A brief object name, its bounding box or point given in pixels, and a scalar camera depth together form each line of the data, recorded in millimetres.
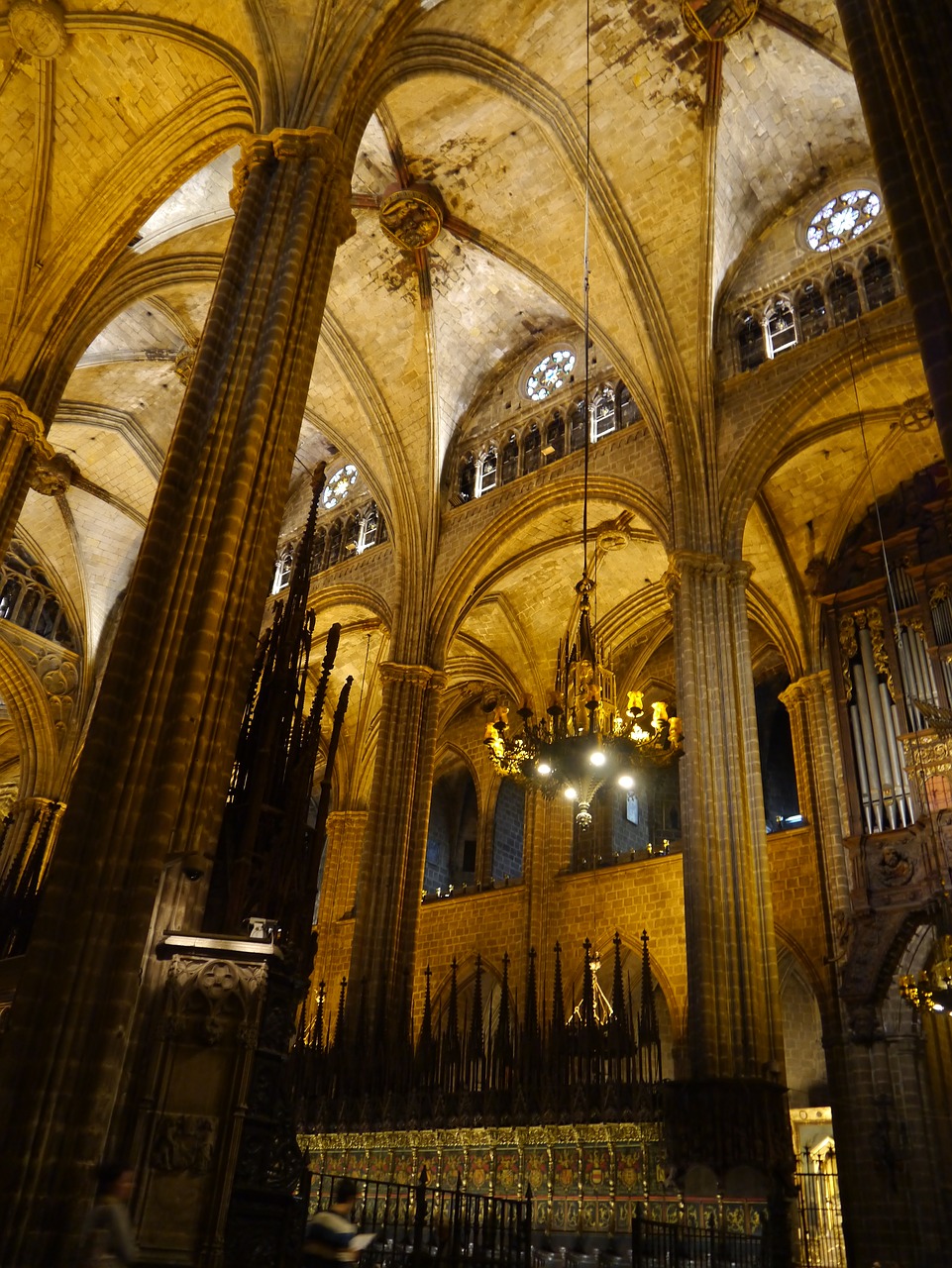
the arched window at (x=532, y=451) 17047
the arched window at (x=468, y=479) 17953
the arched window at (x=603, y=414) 16297
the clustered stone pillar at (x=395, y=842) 13719
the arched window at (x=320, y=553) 20200
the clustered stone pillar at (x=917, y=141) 5359
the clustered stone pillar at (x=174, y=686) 5652
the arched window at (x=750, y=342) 14617
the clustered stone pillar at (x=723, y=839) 10648
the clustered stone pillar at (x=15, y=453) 11609
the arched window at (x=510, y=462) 17297
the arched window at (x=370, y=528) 19250
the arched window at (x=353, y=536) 19562
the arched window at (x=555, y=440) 16781
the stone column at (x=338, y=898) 20959
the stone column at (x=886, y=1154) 11656
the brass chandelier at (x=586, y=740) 9898
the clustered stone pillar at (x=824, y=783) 14352
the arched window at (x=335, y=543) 19875
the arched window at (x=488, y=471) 17734
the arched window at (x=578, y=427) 16547
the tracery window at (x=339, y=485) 20391
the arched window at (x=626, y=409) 15922
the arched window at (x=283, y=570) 20809
